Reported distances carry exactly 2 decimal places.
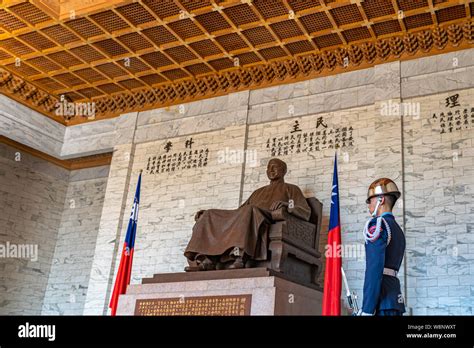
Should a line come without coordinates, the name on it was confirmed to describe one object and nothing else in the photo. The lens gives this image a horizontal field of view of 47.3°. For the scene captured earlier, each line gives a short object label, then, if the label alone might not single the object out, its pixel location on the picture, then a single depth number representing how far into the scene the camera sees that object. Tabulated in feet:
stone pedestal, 16.48
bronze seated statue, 17.98
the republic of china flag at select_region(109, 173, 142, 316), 23.95
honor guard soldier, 10.50
